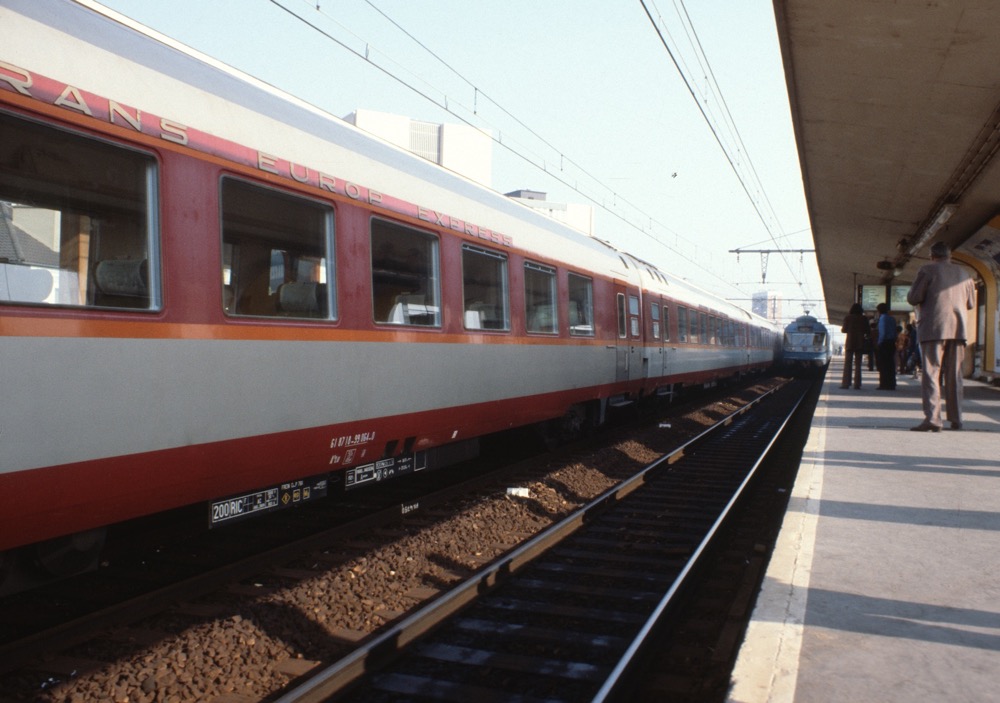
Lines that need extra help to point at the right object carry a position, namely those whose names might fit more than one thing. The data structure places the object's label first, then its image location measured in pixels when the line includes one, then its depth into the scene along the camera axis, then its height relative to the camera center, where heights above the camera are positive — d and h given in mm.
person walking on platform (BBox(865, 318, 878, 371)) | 21047 +204
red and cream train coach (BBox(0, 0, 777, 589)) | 3668 +359
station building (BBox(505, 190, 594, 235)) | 73000 +13686
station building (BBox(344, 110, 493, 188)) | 72250 +18350
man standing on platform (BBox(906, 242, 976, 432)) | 9141 +386
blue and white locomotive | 40562 +285
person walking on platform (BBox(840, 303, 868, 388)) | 17281 +313
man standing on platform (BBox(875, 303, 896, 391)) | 15891 -86
